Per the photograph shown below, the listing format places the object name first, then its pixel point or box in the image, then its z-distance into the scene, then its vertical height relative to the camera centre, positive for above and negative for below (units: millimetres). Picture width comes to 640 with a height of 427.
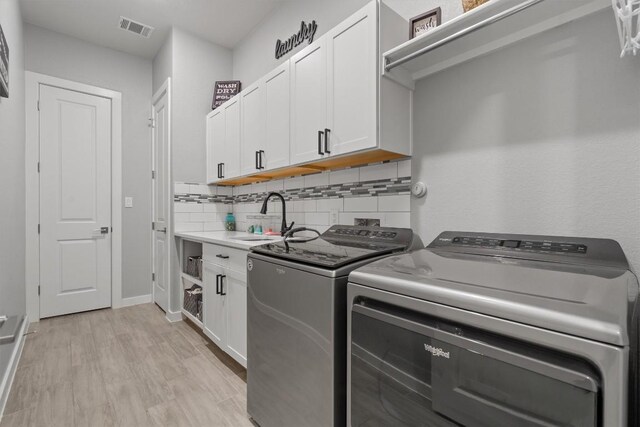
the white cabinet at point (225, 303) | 1852 -625
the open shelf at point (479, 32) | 1058 +726
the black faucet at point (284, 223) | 2381 -95
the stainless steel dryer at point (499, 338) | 570 -298
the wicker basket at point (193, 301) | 2631 -821
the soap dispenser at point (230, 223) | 3258 -129
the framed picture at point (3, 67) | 1561 +771
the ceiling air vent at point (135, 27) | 2859 +1813
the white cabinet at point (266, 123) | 2052 +664
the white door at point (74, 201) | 3016 +98
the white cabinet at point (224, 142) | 2658 +662
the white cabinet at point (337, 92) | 1453 +658
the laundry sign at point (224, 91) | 3070 +1234
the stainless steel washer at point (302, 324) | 1103 -470
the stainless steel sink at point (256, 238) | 2323 -209
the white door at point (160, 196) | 3094 +168
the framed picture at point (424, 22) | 1406 +913
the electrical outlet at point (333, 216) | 2045 -35
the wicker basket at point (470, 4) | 1167 +821
